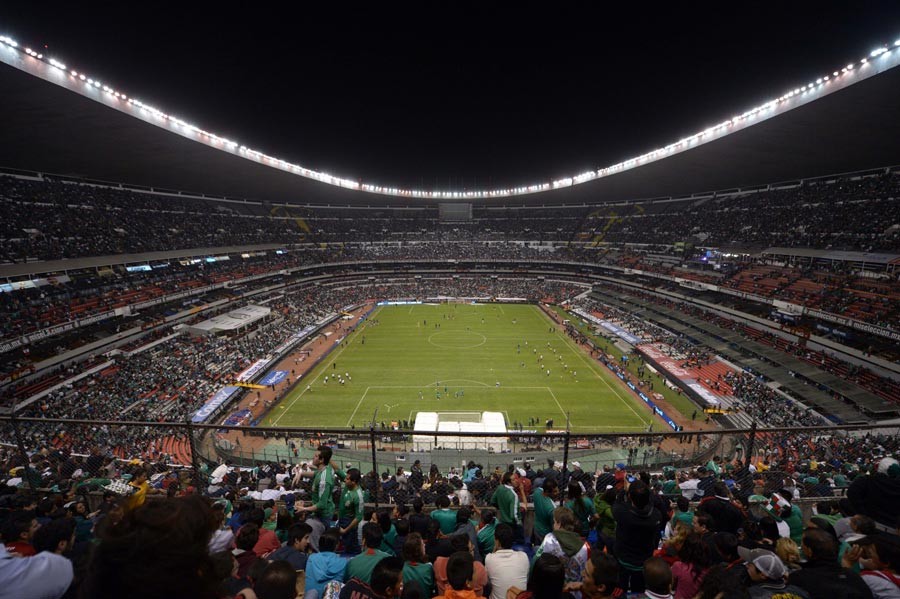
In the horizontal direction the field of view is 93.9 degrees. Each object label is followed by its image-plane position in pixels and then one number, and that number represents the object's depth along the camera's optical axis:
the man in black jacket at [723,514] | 5.38
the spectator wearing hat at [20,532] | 4.39
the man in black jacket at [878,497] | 5.09
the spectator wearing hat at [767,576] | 3.61
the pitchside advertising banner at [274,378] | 31.82
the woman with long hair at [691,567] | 4.05
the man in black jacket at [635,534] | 4.65
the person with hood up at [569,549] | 4.47
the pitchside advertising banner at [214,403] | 24.88
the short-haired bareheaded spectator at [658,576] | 3.67
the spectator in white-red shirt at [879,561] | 3.69
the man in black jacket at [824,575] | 3.52
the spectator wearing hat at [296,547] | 4.47
